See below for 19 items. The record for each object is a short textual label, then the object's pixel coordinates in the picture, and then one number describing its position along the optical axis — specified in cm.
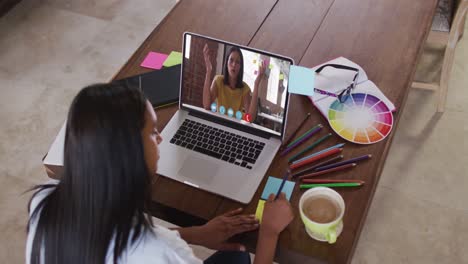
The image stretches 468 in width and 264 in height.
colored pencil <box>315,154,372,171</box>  128
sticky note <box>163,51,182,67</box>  159
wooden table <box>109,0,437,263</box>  125
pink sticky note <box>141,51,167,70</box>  159
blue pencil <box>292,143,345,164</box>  131
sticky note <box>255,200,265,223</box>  121
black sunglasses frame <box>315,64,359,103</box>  146
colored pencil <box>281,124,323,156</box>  133
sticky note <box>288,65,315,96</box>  142
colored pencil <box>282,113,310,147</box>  136
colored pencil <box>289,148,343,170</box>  130
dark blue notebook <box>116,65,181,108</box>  148
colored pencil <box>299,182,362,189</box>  125
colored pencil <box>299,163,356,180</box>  127
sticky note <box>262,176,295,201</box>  125
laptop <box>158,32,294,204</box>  129
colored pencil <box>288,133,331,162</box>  132
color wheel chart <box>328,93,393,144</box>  136
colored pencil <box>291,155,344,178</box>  128
